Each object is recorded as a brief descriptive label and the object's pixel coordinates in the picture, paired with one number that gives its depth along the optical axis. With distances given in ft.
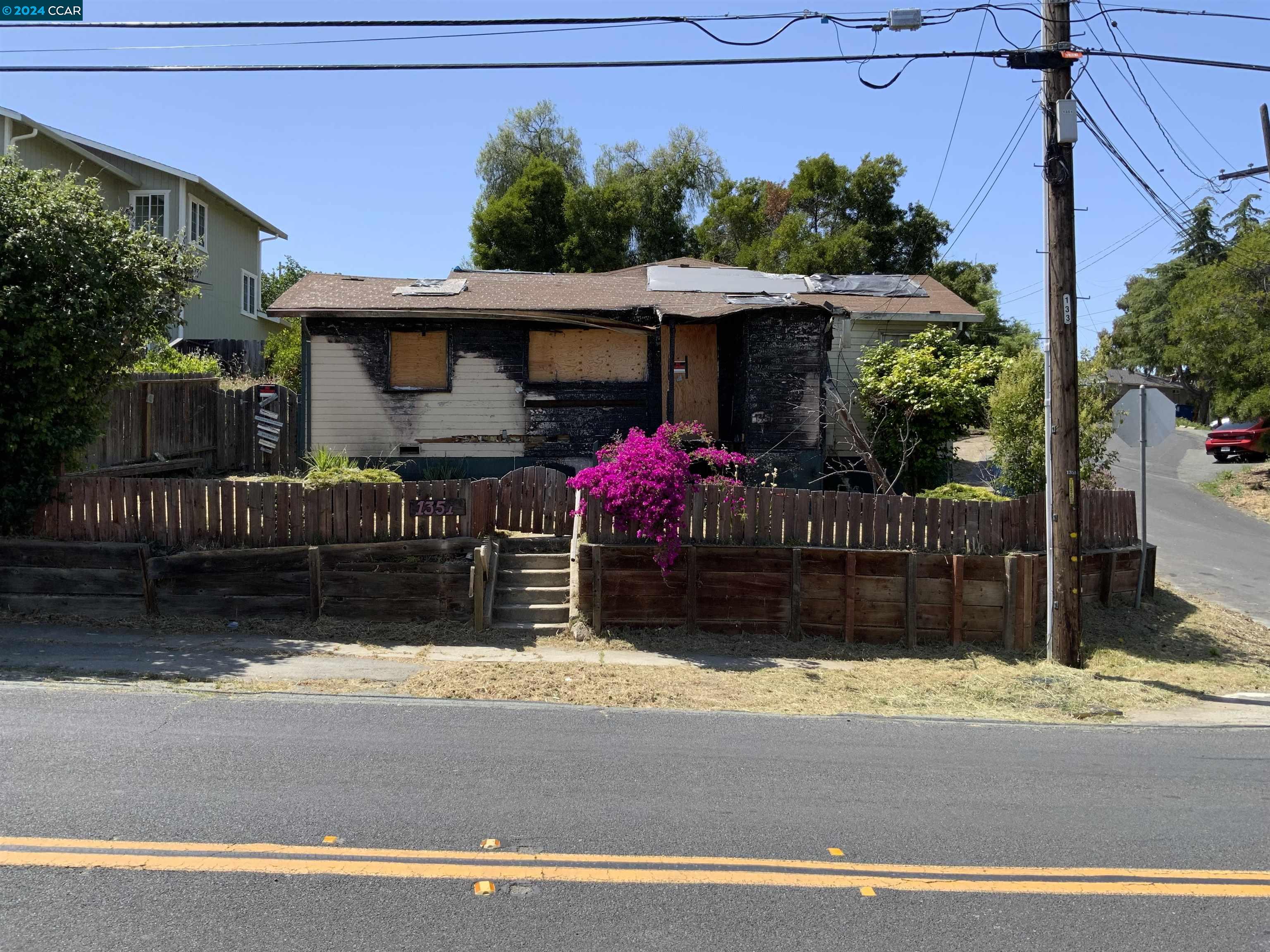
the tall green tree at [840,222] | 107.45
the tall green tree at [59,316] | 32.96
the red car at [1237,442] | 102.01
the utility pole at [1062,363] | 33.35
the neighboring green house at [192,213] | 76.59
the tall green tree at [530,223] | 121.60
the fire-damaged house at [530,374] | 52.90
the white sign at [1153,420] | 39.55
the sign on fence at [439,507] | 35.86
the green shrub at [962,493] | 41.94
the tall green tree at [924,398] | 55.31
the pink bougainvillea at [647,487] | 34.17
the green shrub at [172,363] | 57.79
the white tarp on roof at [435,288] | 55.31
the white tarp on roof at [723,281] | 60.64
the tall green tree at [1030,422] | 43.73
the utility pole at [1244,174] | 57.21
